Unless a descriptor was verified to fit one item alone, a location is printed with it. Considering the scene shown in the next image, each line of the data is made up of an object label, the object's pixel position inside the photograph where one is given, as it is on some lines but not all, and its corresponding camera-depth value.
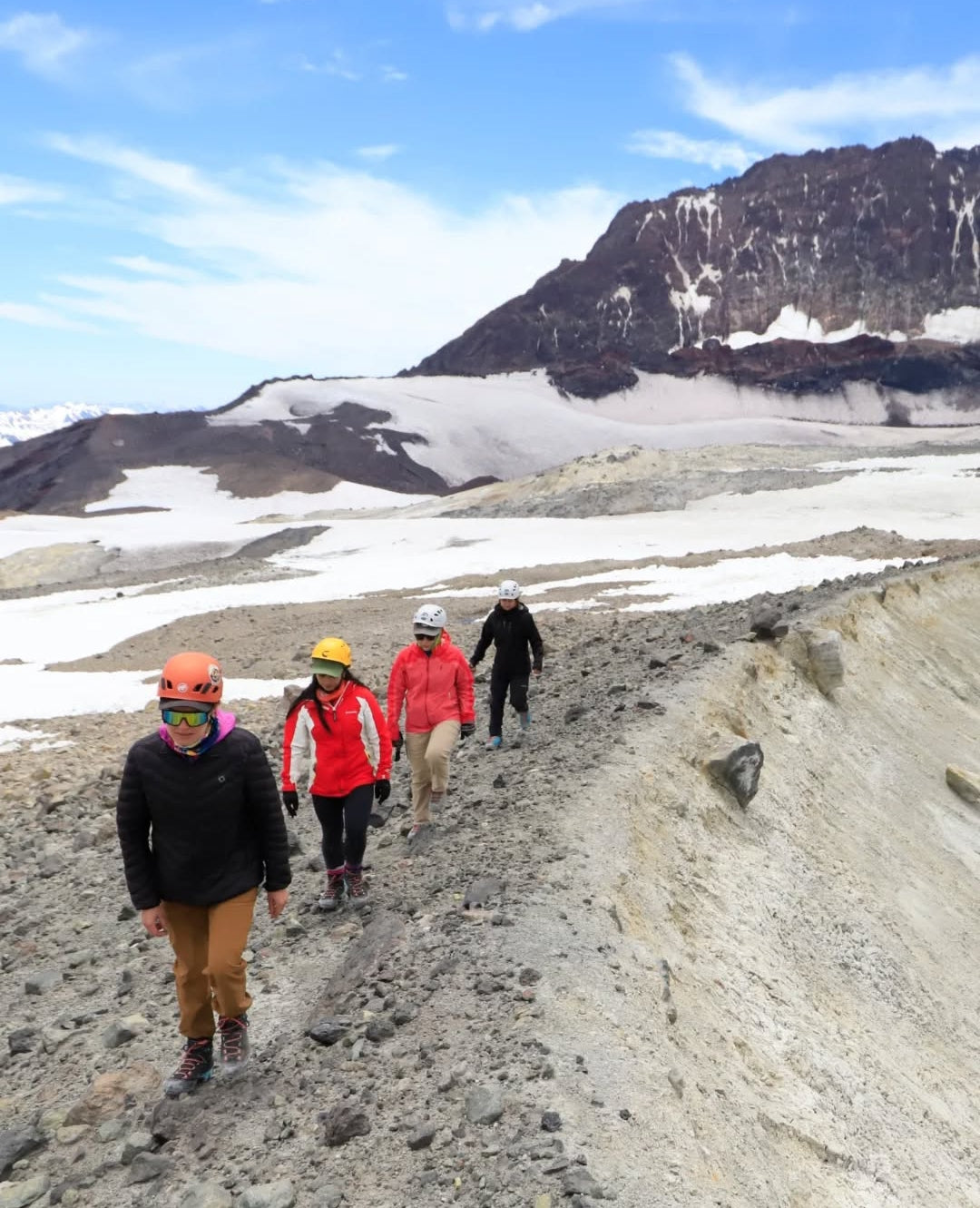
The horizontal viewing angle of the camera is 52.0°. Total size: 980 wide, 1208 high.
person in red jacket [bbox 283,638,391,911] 8.10
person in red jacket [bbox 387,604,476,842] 9.79
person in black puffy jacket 5.81
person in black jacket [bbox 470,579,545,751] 12.55
